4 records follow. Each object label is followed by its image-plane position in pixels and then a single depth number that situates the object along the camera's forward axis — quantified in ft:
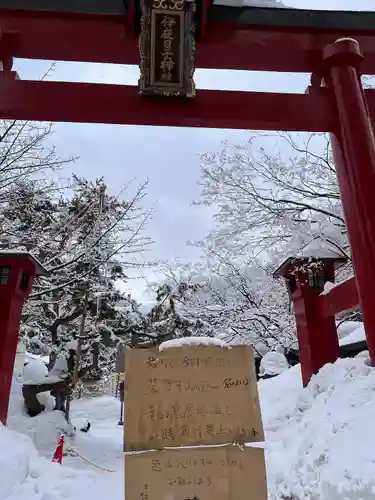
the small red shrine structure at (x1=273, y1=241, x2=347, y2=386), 21.85
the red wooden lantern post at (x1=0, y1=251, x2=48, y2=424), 19.84
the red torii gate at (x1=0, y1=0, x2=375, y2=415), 15.88
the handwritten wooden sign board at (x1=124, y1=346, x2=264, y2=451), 9.34
